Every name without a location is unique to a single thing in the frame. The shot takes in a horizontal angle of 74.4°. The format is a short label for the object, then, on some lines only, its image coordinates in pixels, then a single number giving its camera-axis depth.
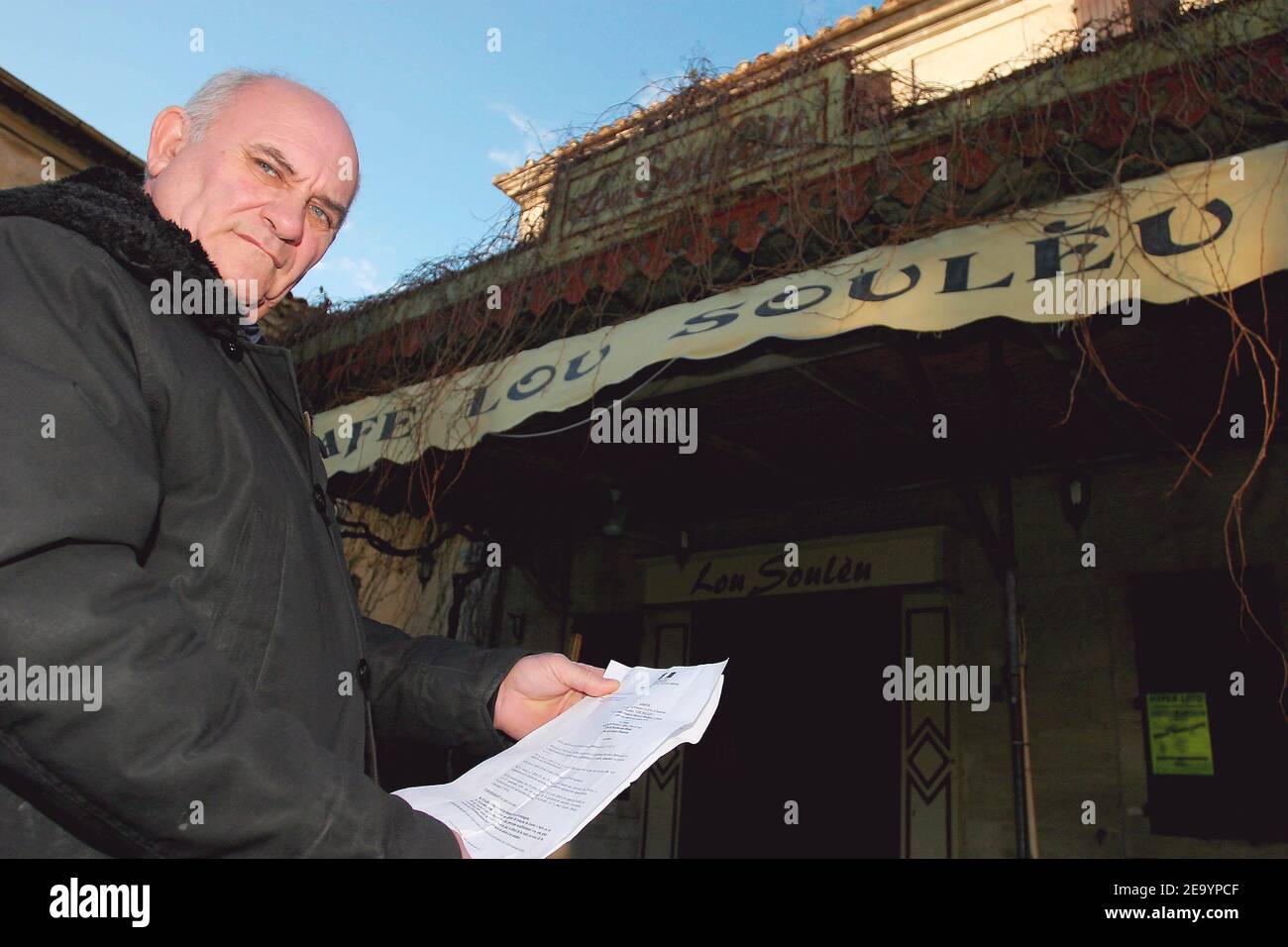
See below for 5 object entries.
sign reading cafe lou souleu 2.81
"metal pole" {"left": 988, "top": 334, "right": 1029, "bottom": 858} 4.38
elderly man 0.84
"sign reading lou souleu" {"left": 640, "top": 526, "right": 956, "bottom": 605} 6.45
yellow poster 5.27
